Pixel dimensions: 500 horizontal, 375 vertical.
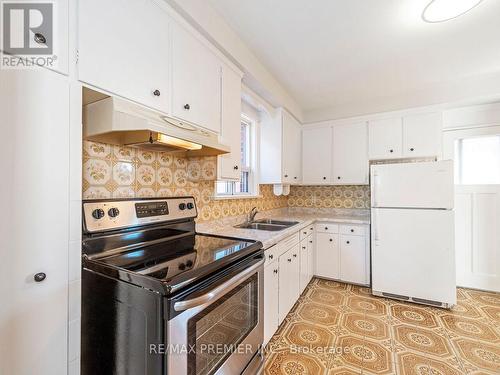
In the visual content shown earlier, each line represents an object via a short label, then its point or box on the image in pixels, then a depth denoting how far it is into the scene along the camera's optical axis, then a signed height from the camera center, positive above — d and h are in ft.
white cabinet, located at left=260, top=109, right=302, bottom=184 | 9.46 +1.62
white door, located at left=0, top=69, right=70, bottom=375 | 2.47 -0.36
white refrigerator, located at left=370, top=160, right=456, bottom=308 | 8.12 -1.62
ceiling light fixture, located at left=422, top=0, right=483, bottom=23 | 4.92 +3.93
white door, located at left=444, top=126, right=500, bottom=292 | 9.30 -0.68
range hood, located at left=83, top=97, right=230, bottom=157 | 3.26 +0.92
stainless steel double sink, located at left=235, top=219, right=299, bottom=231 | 8.15 -1.32
